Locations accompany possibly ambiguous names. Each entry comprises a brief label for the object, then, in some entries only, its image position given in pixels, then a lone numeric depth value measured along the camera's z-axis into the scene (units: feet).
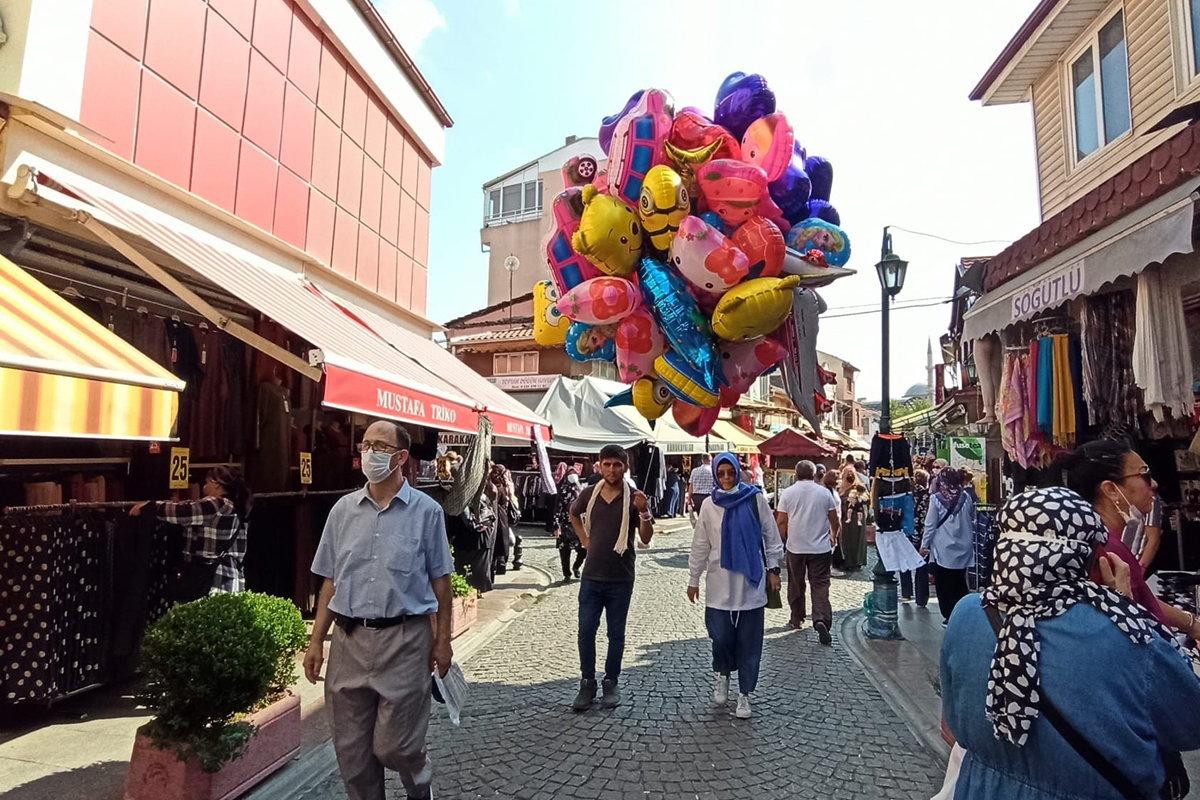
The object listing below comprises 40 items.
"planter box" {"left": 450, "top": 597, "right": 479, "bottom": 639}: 22.94
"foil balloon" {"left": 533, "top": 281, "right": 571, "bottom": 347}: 19.88
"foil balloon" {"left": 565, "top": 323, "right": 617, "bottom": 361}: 18.22
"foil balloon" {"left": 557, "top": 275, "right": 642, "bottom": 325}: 16.14
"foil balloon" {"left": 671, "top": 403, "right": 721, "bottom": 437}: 18.11
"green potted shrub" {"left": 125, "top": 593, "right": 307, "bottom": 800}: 10.81
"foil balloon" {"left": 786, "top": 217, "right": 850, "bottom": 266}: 16.55
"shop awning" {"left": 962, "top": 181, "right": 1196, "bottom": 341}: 11.42
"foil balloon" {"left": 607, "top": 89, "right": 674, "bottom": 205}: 16.44
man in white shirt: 23.49
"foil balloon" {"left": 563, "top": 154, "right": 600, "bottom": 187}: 19.22
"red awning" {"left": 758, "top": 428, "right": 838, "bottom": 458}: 53.67
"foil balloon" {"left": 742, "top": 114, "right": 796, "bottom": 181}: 15.85
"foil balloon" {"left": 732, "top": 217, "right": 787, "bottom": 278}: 15.48
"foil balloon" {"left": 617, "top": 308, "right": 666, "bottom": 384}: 16.83
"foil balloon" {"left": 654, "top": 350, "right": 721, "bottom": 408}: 16.16
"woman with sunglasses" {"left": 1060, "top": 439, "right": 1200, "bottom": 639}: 8.80
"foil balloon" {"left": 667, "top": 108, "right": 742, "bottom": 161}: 16.26
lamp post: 23.34
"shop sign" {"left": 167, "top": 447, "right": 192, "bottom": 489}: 18.85
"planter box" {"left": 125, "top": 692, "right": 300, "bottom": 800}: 10.76
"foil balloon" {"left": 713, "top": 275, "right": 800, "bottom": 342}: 15.06
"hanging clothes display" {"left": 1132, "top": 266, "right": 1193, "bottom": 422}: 13.26
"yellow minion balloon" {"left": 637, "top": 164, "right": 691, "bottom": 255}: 15.65
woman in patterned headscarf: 5.94
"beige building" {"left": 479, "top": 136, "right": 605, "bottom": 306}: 100.58
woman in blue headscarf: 16.35
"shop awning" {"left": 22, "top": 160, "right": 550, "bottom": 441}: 14.79
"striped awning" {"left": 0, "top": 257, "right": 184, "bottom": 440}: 8.93
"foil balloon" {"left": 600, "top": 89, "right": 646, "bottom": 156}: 17.26
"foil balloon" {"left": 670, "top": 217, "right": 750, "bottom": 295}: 15.24
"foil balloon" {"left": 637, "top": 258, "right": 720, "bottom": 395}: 15.93
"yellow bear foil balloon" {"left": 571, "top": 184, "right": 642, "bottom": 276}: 16.17
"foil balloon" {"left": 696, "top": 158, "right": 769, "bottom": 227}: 15.33
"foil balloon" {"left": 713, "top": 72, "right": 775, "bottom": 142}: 16.79
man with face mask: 10.32
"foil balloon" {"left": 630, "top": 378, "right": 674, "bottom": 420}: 17.93
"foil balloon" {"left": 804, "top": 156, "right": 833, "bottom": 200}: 18.47
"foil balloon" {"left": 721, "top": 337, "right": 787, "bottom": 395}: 17.12
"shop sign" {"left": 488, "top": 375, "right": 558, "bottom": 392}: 76.33
